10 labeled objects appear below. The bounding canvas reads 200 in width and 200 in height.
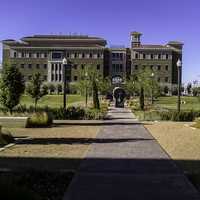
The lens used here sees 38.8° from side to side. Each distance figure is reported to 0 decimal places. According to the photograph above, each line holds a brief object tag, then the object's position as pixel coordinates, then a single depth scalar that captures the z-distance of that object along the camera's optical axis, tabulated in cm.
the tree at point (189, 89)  7344
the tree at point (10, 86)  1587
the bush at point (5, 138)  939
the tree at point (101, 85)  4094
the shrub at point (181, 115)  1903
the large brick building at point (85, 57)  7296
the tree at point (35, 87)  2237
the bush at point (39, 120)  1479
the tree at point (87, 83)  3468
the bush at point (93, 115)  1973
